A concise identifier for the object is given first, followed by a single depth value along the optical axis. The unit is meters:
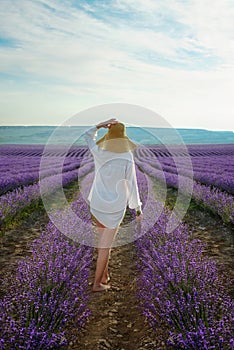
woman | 3.30
